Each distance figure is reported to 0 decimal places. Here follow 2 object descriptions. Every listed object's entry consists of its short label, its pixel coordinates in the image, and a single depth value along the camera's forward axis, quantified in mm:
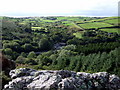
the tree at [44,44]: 91025
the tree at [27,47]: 82088
